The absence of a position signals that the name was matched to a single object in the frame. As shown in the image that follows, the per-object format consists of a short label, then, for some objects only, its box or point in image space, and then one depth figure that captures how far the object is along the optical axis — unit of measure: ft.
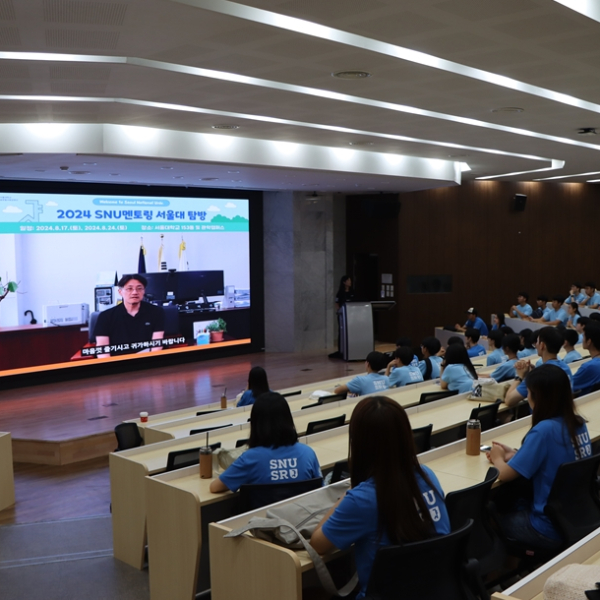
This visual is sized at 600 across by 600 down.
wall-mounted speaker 49.80
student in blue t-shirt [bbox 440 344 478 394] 20.17
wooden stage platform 24.59
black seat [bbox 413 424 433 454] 14.79
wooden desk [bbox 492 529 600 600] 7.38
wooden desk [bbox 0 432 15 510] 19.69
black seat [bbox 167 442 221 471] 13.51
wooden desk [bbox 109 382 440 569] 14.29
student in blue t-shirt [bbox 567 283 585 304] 44.21
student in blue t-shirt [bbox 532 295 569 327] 38.89
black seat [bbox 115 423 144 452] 17.02
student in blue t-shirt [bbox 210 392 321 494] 11.39
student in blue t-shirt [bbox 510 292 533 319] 41.39
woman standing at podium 43.06
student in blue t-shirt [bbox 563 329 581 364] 23.58
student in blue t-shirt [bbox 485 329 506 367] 25.49
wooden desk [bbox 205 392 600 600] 8.93
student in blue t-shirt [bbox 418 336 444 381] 23.56
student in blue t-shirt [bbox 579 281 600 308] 43.04
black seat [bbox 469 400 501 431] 16.24
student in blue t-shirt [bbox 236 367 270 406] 17.65
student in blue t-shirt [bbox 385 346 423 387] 21.84
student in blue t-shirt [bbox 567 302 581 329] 37.32
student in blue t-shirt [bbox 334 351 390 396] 20.53
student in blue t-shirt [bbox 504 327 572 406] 17.61
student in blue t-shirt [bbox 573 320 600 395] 18.88
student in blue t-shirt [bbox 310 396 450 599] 8.13
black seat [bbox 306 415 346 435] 16.08
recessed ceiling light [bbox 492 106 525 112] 21.65
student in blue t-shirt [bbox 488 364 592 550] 10.68
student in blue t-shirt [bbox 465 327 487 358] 28.07
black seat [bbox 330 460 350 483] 12.59
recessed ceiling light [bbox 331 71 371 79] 16.63
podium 40.75
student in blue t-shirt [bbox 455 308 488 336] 37.50
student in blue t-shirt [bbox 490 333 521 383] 21.22
